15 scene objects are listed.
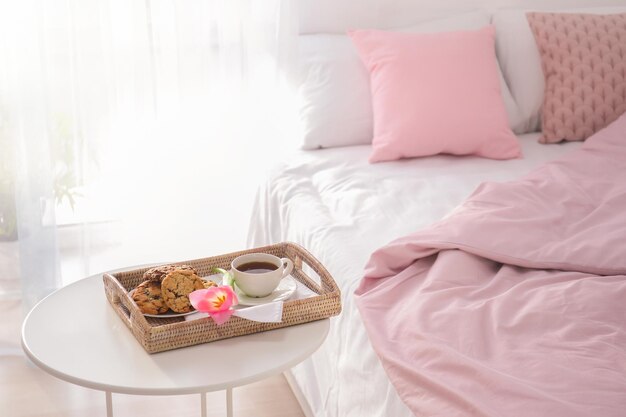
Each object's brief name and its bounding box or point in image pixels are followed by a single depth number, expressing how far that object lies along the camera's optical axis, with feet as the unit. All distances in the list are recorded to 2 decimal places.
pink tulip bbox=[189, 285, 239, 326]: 4.69
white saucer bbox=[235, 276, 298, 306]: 5.04
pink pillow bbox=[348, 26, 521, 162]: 7.92
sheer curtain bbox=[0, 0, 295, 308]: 8.10
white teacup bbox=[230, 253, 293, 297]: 5.03
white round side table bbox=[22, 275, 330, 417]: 4.35
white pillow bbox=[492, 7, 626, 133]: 8.71
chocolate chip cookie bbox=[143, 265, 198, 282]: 4.99
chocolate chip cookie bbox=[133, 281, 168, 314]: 4.84
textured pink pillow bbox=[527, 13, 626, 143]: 8.32
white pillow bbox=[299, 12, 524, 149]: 8.39
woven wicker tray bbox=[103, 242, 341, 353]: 4.59
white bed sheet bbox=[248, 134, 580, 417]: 5.41
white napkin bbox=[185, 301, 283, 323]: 4.69
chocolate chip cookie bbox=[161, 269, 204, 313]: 4.86
